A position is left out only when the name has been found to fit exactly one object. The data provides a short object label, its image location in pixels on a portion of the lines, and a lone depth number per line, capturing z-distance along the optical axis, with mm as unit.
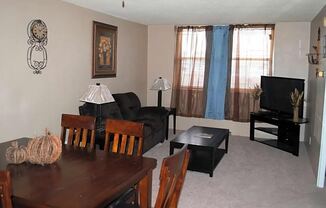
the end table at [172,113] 6073
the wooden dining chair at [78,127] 2709
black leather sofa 4488
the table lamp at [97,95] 4055
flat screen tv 5512
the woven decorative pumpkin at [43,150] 2027
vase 5273
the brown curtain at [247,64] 6250
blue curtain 6523
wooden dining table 1568
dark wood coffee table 4148
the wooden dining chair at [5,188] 1301
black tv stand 5207
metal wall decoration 3857
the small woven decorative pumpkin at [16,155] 2020
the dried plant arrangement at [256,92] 6066
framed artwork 5199
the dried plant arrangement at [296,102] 5270
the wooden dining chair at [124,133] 2533
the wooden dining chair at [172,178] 1462
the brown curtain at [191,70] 6668
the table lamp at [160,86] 6406
